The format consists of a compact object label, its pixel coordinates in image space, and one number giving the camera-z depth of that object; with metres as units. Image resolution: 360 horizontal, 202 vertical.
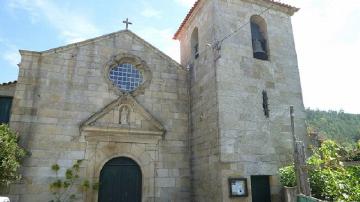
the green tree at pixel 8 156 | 7.19
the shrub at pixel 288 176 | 7.85
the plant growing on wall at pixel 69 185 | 8.21
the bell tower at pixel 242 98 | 8.23
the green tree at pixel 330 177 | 6.52
